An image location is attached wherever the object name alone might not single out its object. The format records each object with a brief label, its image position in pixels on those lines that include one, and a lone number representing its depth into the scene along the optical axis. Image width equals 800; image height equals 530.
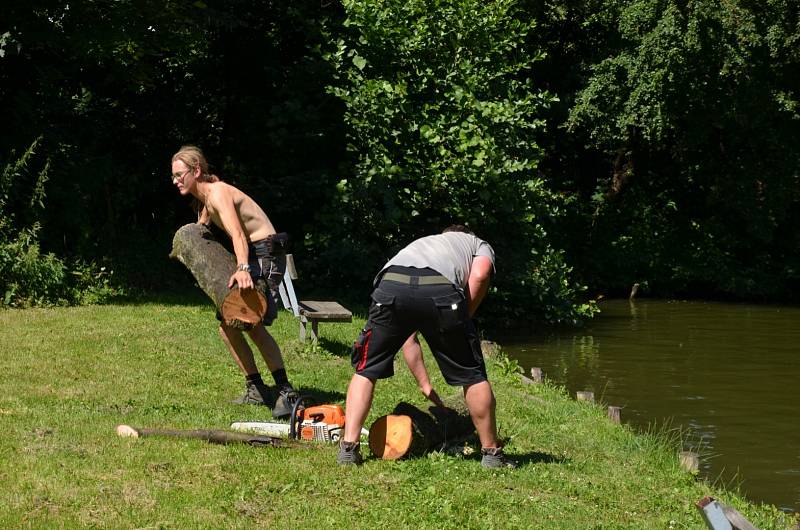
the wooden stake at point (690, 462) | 8.66
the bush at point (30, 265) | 15.34
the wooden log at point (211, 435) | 7.35
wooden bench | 12.27
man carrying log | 8.34
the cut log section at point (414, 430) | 7.24
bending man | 6.93
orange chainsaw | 7.75
